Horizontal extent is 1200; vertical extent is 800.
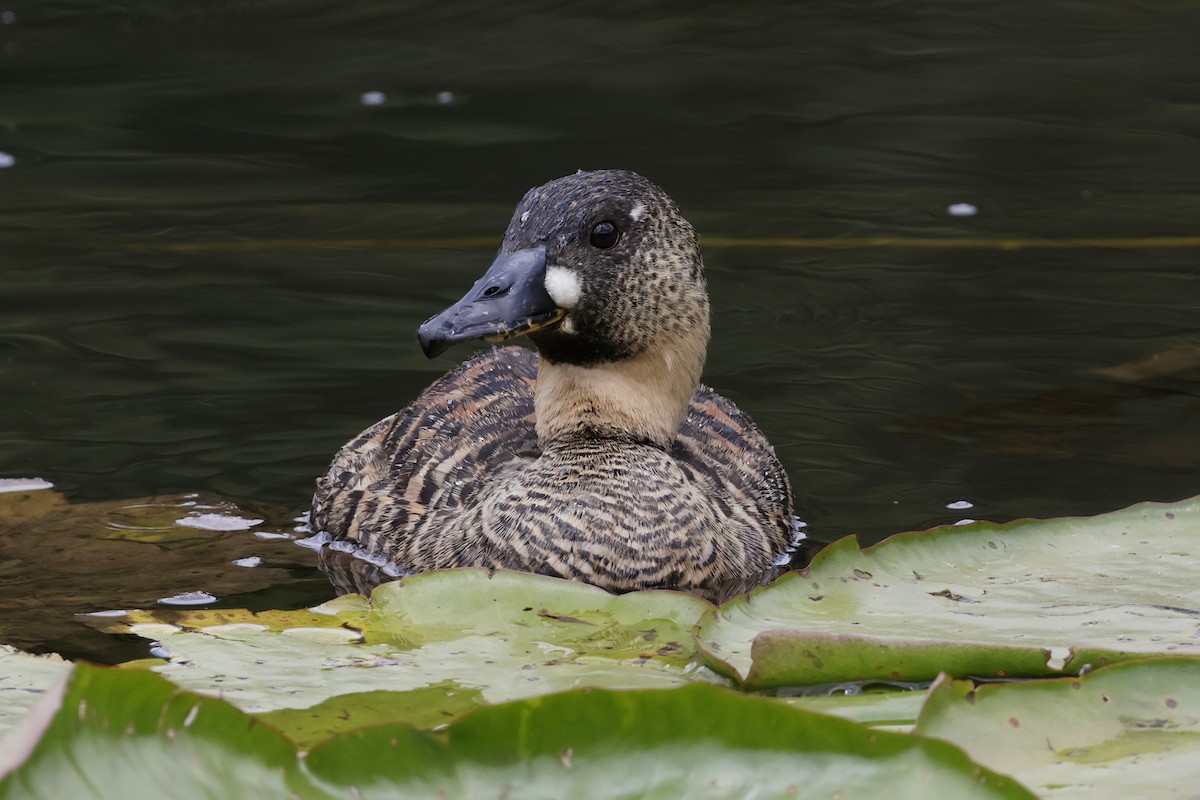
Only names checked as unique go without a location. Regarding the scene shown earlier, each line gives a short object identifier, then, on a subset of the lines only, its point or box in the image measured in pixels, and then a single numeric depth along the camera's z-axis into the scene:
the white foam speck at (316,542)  11.20
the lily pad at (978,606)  6.07
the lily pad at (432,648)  6.23
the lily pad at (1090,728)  5.03
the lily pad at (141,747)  4.12
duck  9.56
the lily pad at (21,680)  5.81
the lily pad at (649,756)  4.47
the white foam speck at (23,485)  11.61
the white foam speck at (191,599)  9.73
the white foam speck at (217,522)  11.21
